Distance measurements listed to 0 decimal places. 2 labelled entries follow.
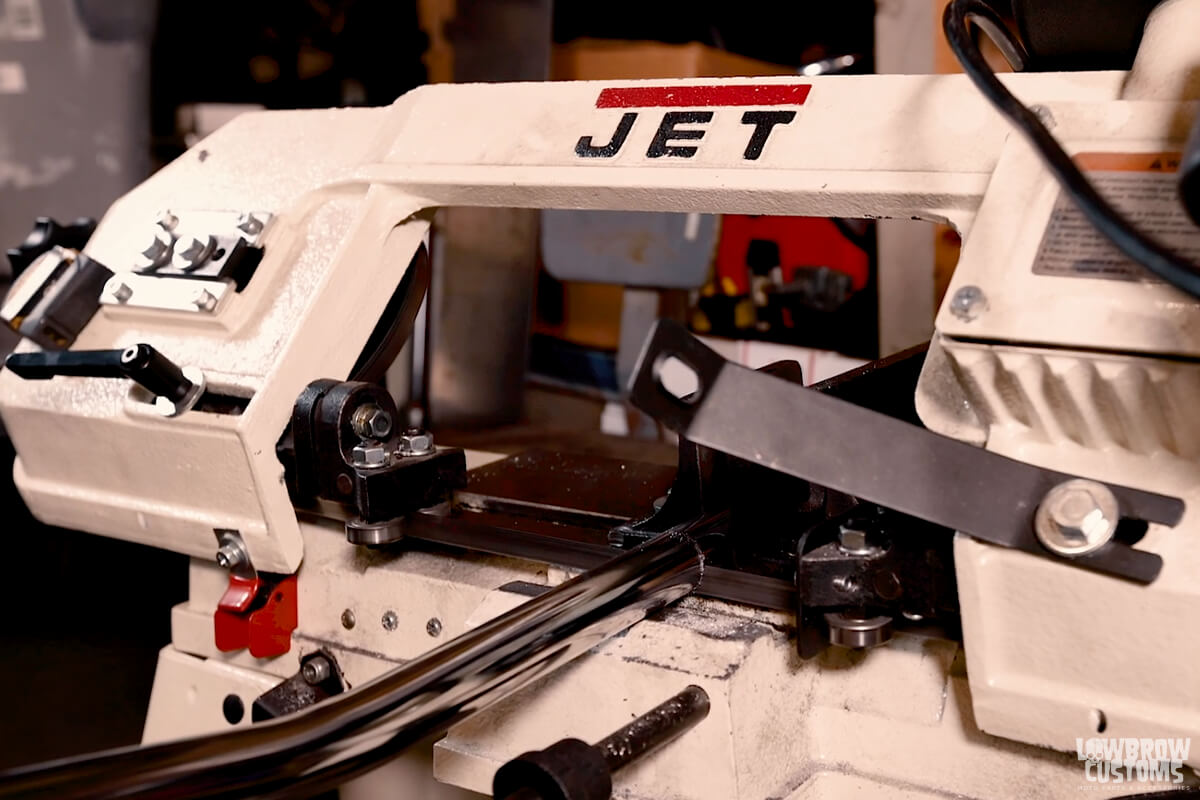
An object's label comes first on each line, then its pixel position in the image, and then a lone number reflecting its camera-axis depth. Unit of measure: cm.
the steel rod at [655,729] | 71
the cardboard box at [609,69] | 239
